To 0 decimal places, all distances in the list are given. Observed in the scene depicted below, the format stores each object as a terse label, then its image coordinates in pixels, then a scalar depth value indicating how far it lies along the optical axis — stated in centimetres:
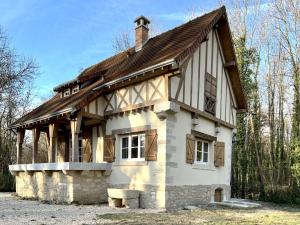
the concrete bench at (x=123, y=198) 788
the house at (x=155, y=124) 797
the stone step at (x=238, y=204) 916
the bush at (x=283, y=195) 1200
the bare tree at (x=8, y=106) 1282
